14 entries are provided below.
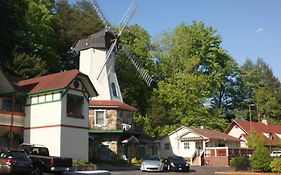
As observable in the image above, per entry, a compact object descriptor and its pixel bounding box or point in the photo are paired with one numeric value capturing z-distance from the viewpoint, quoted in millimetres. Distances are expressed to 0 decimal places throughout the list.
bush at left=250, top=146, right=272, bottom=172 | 33750
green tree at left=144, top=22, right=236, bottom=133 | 65125
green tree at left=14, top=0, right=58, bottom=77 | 50688
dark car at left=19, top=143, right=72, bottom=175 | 24859
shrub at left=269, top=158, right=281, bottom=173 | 32594
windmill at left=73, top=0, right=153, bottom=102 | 48625
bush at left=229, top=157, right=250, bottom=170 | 37000
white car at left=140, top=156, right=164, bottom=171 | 35062
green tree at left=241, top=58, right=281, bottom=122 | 85812
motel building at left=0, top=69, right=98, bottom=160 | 33406
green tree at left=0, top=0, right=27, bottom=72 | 48188
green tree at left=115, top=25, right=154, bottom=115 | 67375
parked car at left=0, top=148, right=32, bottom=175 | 21953
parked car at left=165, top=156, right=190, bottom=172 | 37094
